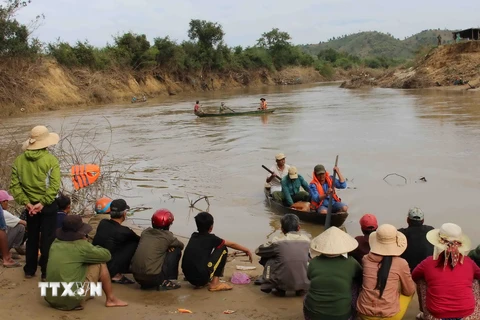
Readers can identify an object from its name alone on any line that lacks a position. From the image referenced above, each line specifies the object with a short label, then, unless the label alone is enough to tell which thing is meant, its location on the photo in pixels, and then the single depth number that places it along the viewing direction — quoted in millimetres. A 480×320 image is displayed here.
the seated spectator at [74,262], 4203
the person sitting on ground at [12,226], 5520
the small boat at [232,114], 25594
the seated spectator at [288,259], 4707
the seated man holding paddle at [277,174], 9406
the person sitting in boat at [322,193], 8094
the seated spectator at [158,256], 4883
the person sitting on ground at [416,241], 4523
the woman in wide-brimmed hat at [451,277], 3662
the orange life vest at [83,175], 7484
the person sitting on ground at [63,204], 5355
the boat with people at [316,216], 7994
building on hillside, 42778
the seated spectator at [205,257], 4918
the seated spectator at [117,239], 4918
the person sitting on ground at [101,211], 6291
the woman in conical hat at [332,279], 3805
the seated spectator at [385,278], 3846
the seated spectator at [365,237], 4551
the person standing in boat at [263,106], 26172
